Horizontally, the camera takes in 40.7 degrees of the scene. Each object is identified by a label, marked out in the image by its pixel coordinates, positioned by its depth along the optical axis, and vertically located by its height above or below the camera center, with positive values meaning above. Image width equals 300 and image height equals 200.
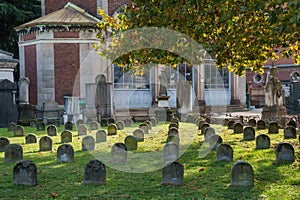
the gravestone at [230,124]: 16.73 -0.98
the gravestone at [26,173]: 7.92 -1.38
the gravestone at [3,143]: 12.20 -1.21
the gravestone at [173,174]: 7.88 -1.43
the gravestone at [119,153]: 10.11 -1.29
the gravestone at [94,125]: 17.65 -1.01
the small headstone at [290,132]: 13.04 -1.05
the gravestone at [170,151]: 10.22 -1.27
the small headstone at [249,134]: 13.13 -1.10
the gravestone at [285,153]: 9.50 -1.26
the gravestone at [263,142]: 11.33 -1.18
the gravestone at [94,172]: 7.97 -1.39
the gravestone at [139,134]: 13.92 -1.13
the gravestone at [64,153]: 10.16 -1.28
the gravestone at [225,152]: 9.84 -1.26
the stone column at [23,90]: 22.42 +0.71
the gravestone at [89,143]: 11.95 -1.22
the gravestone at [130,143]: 12.00 -1.23
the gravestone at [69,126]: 17.77 -1.05
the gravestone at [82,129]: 15.62 -1.07
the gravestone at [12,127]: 16.29 -1.02
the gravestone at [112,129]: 15.53 -1.07
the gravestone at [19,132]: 15.98 -1.15
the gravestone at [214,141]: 11.62 -1.17
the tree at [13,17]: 30.92 +6.76
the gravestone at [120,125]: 17.19 -0.99
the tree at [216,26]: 10.30 +2.02
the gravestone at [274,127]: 14.52 -0.98
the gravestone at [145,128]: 15.63 -1.03
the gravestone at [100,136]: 13.51 -1.14
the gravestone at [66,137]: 13.72 -1.18
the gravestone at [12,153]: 10.39 -1.29
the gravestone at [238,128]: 15.09 -1.04
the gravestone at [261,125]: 16.16 -1.00
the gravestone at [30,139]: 13.65 -1.23
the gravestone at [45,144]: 12.13 -1.25
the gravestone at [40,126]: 18.12 -1.05
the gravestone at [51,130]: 15.68 -1.07
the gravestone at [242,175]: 7.59 -1.41
